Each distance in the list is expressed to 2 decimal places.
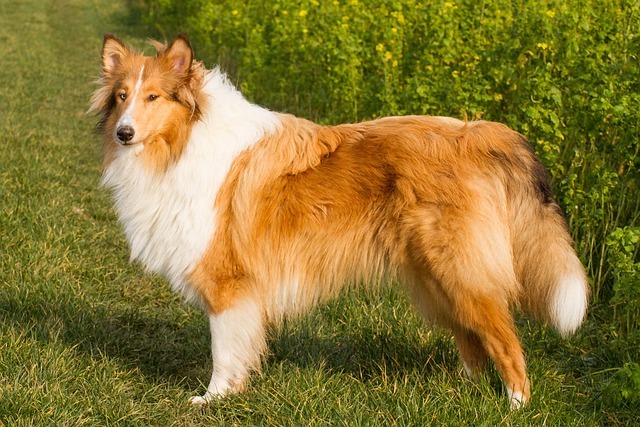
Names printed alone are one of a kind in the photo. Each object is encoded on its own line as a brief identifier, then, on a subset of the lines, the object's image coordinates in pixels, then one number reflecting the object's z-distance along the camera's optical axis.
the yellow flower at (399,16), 13.81
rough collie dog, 7.07
